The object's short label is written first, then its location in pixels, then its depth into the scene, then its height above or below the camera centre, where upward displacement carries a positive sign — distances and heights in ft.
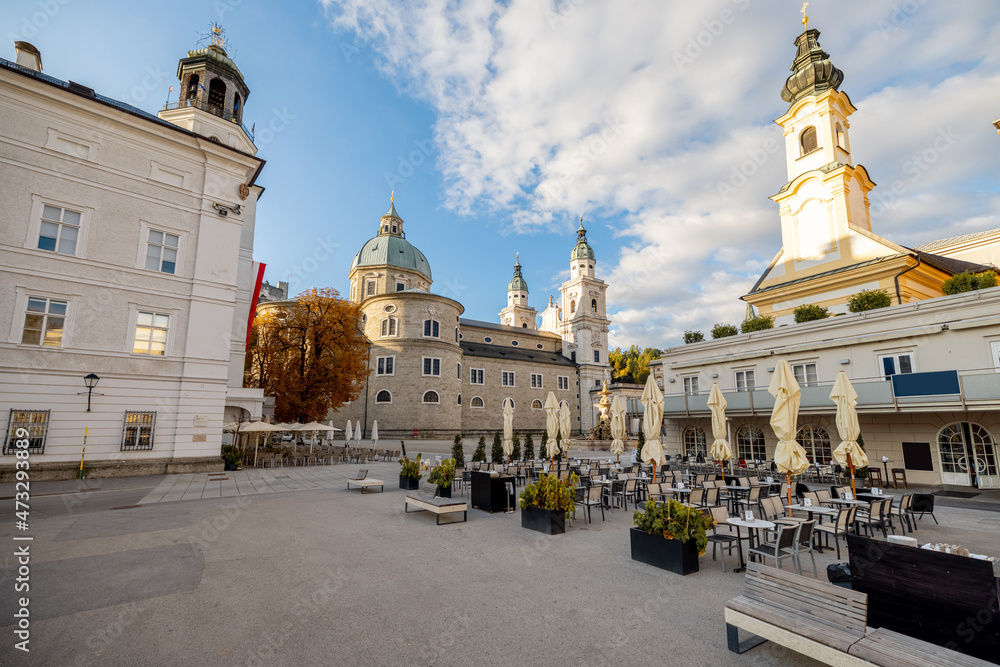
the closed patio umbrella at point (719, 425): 44.37 -1.38
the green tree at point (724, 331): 74.69 +13.25
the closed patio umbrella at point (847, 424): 34.65 -1.02
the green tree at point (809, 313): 65.67 +14.25
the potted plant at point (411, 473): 44.47 -6.08
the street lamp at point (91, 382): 47.78 +3.17
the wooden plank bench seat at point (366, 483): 42.68 -6.71
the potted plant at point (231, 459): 58.23 -6.16
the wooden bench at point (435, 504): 30.25 -6.33
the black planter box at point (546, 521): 28.07 -6.86
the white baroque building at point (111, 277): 46.39 +15.25
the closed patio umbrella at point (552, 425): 55.16 -1.67
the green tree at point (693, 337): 78.43 +12.92
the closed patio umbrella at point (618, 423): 53.26 -1.42
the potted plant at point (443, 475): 37.40 -5.29
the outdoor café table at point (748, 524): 21.39 -5.50
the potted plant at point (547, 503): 28.09 -5.79
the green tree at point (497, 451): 62.98 -5.63
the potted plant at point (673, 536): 20.59 -5.82
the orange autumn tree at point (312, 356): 85.46 +10.77
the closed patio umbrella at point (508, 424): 60.59 -1.71
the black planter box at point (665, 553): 20.54 -6.65
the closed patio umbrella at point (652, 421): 37.65 -0.87
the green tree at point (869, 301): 59.16 +14.45
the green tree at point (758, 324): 71.10 +13.73
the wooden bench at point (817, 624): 10.85 -5.77
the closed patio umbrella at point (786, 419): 29.86 -0.55
